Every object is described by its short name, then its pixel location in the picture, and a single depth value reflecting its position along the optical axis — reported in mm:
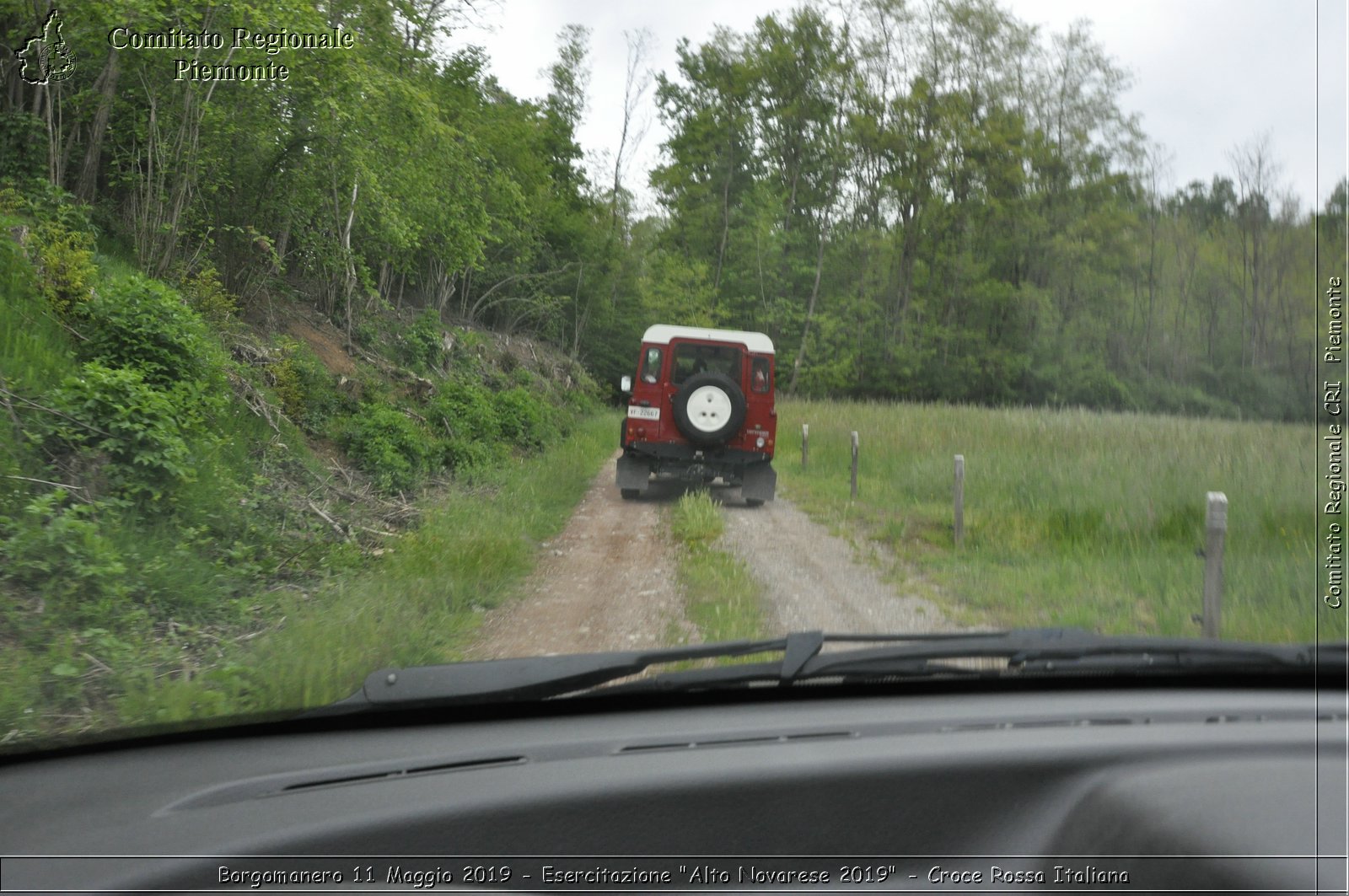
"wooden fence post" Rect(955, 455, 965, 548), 6423
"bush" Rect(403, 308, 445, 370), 11242
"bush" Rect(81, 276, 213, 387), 6516
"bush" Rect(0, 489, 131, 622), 4070
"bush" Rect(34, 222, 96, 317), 6867
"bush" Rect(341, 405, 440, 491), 8233
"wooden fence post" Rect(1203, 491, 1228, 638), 3922
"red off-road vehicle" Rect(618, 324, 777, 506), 9492
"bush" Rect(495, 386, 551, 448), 10391
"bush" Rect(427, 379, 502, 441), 10367
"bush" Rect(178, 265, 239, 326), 8789
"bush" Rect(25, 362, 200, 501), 5410
